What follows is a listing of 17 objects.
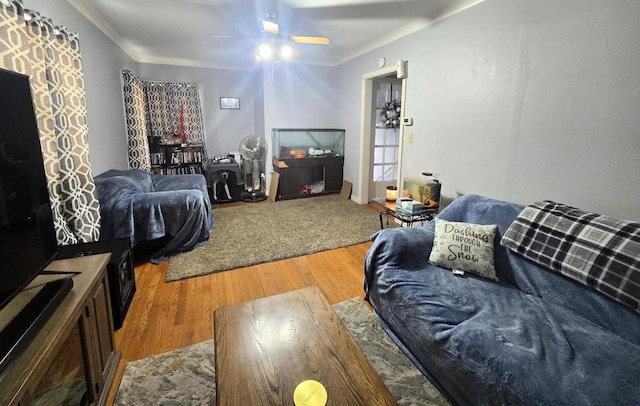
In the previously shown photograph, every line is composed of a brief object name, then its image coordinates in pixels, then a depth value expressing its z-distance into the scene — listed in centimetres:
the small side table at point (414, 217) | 283
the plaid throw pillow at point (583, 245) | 131
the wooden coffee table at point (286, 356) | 101
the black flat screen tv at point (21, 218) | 97
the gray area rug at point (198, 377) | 143
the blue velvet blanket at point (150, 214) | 261
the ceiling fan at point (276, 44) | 307
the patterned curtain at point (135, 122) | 401
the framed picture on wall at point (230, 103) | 568
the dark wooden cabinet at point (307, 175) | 500
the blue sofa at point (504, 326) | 108
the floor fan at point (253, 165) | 489
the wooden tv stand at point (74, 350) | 84
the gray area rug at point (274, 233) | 280
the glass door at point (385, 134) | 468
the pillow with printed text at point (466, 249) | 180
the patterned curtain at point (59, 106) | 166
